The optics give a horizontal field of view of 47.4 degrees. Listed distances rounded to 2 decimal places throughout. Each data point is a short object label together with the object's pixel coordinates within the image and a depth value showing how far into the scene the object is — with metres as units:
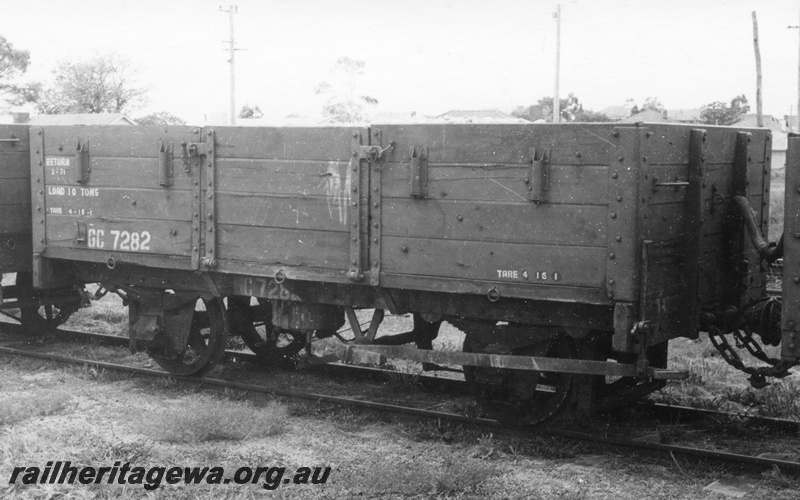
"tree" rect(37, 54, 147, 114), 47.81
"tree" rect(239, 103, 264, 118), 41.59
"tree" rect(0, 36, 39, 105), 42.50
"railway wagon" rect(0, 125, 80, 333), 9.30
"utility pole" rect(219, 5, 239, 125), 42.03
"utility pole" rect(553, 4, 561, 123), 32.94
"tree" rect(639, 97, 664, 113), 58.72
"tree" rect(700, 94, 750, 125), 41.81
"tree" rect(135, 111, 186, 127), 45.75
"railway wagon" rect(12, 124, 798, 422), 6.14
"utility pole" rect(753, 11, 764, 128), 31.42
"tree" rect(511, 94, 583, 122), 41.25
